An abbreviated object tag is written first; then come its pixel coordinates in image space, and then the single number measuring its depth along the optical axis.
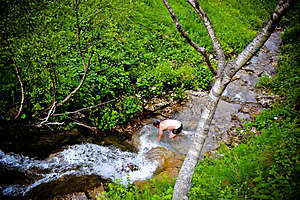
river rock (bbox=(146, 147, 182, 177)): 5.12
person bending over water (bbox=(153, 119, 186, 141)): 6.16
